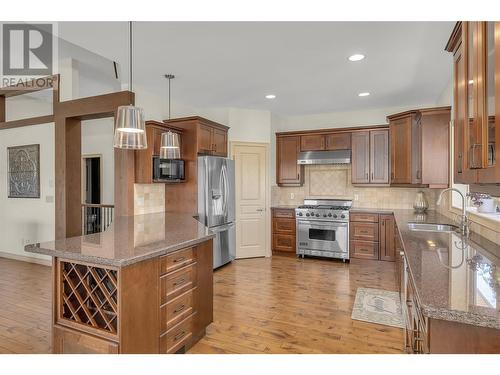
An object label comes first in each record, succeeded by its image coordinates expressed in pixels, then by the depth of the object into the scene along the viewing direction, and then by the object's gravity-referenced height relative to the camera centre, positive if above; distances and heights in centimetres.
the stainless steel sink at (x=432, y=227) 312 -43
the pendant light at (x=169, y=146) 338 +46
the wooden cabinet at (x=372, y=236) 480 -80
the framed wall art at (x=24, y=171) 483 +26
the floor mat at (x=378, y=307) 287 -126
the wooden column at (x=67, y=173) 360 +17
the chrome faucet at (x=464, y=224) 252 -32
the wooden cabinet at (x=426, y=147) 400 +55
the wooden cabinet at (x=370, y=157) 515 +52
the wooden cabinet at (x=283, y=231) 556 -81
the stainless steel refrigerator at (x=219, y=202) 443 -23
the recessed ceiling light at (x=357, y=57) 313 +136
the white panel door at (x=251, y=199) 537 -22
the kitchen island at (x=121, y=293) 171 -66
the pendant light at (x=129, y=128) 228 +45
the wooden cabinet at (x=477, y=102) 126 +41
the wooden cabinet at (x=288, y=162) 579 +48
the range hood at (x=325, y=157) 540 +54
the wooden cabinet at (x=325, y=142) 544 +83
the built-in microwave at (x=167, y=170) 397 +24
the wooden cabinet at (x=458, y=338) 104 -53
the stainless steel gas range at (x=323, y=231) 510 -76
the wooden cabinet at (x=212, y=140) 450 +74
